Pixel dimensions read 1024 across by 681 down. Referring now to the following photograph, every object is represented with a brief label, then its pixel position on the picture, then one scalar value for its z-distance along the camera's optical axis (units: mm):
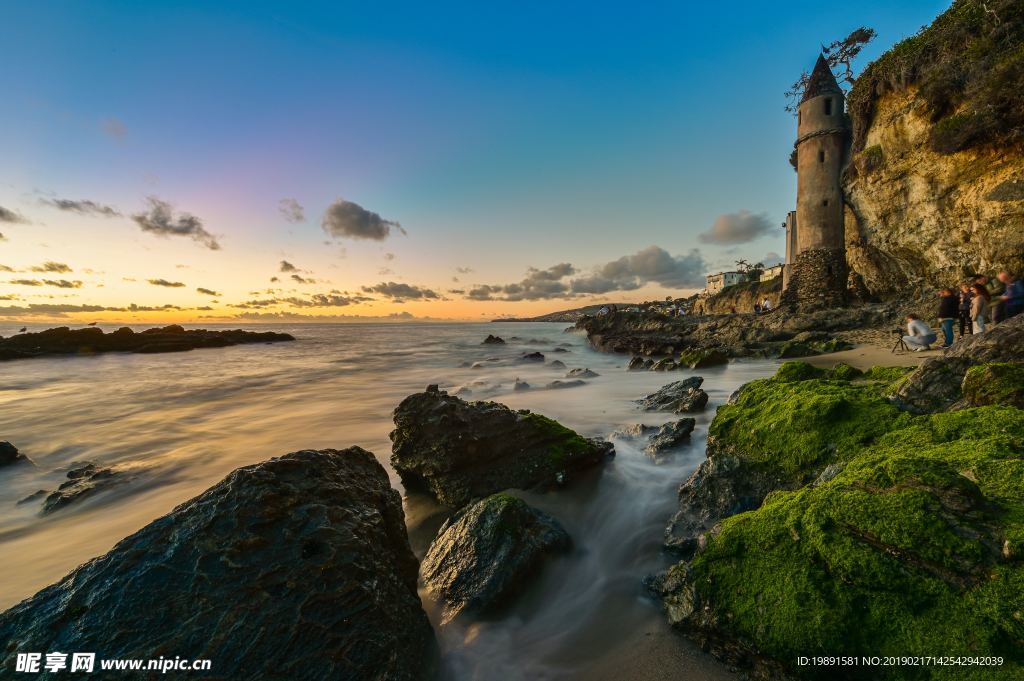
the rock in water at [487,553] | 3197
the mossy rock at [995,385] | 3447
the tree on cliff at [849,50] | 30797
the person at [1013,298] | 9969
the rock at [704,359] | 14812
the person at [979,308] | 9770
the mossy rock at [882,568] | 1795
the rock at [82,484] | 6071
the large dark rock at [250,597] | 2072
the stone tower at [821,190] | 24219
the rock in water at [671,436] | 5953
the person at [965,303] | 11391
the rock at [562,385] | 13438
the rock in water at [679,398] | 7941
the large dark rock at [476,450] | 4965
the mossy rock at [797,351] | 14383
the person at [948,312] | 11008
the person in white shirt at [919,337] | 10969
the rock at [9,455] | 7699
